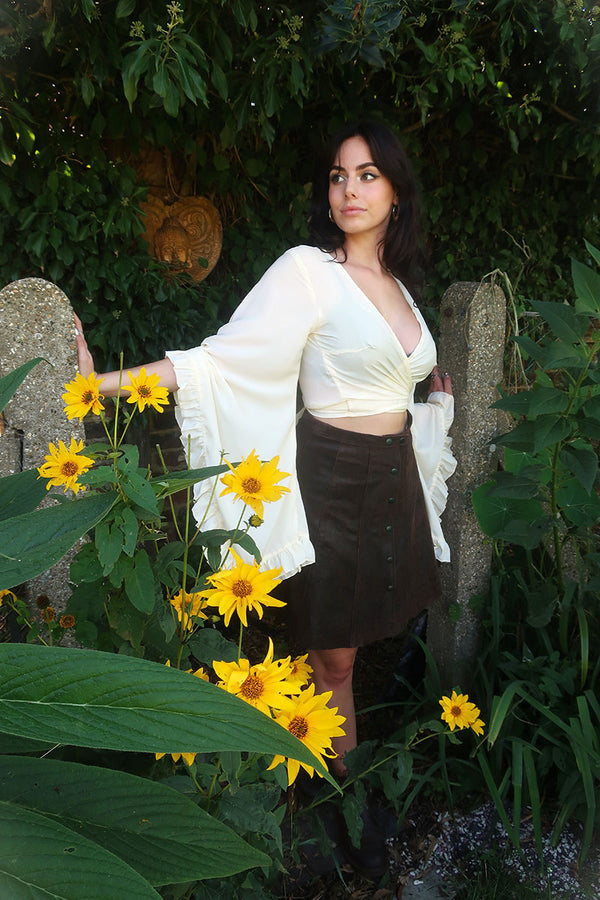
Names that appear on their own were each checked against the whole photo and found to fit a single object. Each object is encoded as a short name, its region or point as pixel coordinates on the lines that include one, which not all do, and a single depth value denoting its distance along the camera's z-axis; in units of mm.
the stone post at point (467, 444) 2162
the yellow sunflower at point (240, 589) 888
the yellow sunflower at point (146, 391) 1077
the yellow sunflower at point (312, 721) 847
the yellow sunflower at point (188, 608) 933
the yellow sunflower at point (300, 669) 1049
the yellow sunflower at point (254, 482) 929
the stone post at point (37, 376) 1540
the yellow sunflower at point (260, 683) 785
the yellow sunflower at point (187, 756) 823
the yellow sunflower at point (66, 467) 985
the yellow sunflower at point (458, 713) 1483
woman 1681
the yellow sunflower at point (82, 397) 1077
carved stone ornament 2703
